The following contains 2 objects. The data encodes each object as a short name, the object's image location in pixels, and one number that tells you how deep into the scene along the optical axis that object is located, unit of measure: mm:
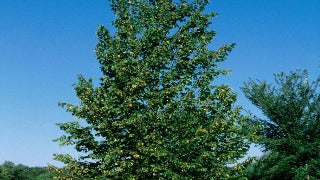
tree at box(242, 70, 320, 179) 25172
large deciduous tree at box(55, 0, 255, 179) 15523
